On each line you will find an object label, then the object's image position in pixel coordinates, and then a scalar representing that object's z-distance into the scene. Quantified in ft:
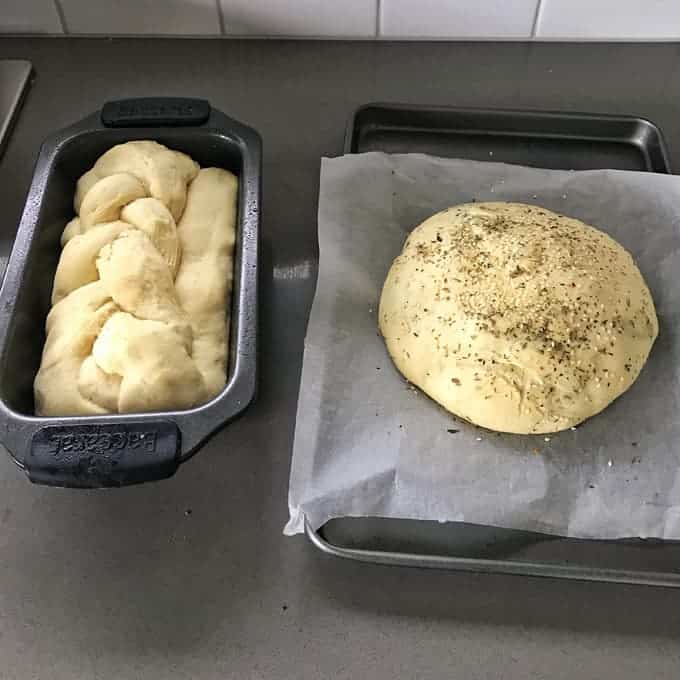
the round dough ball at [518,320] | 2.10
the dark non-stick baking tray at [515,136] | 2.97
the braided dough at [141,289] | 1.96
